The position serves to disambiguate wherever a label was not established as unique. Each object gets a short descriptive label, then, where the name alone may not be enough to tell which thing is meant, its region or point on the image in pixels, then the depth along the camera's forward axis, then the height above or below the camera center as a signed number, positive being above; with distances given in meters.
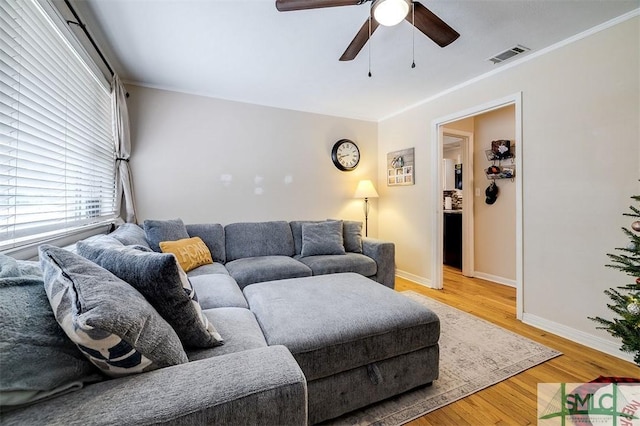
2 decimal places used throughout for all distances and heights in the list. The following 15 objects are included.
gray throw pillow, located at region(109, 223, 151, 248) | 1.89 -0.17
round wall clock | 4.02 +0.92
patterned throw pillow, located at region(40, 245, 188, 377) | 0.64 -0.26
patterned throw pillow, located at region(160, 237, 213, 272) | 2.37 -0.35
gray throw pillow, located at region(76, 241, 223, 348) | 0.93 -0.26
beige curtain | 2.56 +0.63
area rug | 1.41 -1.00
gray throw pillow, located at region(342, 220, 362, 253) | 3.32 -0.27
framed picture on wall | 3.75 +0.71
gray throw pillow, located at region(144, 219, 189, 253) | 2.48 -0.18
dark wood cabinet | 4.40 -0.40
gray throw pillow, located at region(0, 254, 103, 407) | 0.57 -0.32
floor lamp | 3.94 +0.37
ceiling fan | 1.41 +1.12
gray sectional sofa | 0.62 -0.44
